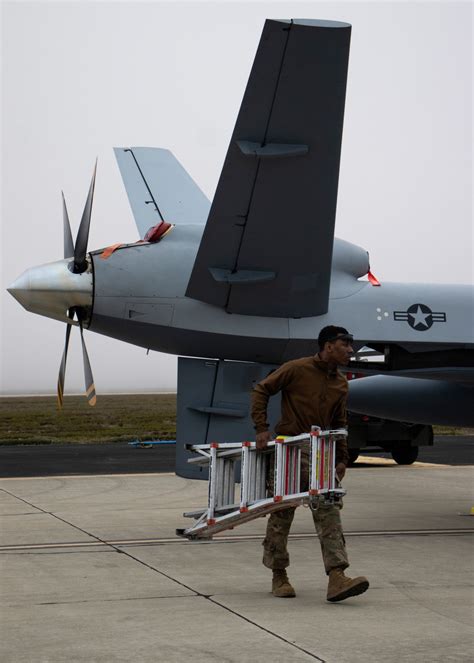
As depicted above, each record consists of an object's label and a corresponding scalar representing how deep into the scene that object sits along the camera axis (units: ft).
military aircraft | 26.45
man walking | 23.09
